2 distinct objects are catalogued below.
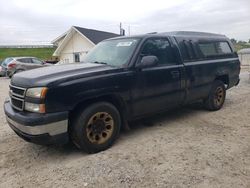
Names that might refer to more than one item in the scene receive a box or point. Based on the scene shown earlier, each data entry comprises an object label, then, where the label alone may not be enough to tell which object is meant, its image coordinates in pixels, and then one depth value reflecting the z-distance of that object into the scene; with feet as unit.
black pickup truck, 9.21
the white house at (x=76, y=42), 62.36
